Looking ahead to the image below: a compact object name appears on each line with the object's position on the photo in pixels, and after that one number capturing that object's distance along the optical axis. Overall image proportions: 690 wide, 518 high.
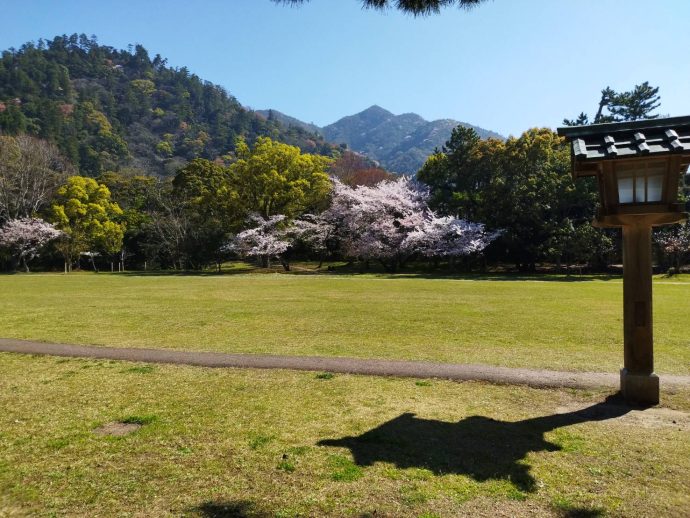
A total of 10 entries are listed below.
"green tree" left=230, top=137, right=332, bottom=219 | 42.25
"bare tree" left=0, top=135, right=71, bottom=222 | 44.88
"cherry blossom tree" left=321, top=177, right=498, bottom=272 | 37.38
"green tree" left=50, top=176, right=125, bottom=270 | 43.12
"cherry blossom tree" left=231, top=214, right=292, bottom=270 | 40.22
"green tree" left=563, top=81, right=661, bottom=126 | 43.84
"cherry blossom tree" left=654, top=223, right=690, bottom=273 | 32.56
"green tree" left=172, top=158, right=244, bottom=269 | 43.12
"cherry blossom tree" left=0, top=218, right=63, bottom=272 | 42.19
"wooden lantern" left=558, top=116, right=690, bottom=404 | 5.45
